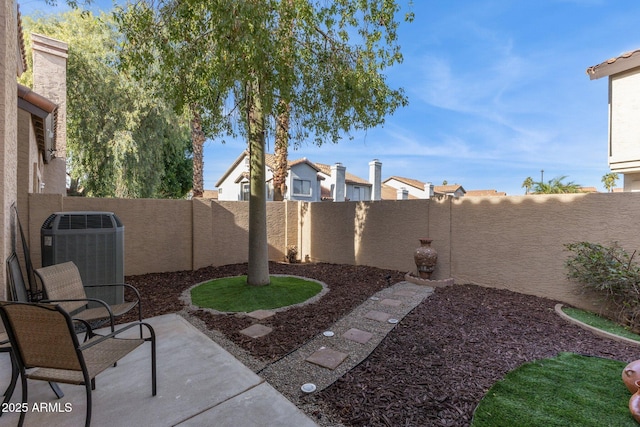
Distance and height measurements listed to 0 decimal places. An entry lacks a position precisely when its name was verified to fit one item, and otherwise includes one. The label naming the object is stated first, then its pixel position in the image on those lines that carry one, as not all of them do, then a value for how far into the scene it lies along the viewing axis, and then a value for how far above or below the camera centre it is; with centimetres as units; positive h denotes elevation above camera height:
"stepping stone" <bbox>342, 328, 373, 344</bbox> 387 -167
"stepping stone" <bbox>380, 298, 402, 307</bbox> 530 -164
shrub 457 -98
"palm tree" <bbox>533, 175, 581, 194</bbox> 1692 +165
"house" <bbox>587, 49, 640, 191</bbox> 812 +295
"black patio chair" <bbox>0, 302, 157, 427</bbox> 198 -92
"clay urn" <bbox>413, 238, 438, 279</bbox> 691 -108
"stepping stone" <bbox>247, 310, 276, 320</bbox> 473 -169
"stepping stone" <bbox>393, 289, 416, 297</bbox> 588 -164
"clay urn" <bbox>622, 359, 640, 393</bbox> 267 -149
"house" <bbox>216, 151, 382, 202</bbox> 2666 +293
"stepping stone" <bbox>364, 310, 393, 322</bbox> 459 -166
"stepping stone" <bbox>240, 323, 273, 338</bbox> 404 -169
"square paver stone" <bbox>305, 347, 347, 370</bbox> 327 -169
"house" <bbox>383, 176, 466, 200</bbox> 3819 +346
